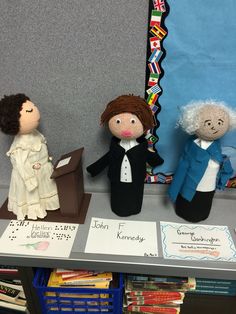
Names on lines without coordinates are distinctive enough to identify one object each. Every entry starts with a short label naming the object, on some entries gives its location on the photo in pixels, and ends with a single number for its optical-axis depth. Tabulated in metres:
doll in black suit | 0.72
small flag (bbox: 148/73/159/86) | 0.78
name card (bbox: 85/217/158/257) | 0.75
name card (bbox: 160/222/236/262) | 0.73
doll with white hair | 0.71
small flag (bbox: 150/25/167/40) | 0.73
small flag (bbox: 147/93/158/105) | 0.81
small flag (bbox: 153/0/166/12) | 0.70
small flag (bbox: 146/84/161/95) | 0.80
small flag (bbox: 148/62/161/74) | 0.77
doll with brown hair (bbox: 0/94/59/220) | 0.71
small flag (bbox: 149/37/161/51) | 0.74
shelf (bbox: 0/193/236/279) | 0.70
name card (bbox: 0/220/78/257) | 0.74
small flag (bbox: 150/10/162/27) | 0.71
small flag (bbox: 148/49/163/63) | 0.75
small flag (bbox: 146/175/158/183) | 0.93
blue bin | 0.78
